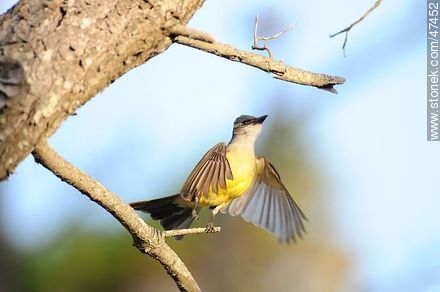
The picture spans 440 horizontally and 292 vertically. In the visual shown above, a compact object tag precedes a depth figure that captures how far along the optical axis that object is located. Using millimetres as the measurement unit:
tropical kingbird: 8695
